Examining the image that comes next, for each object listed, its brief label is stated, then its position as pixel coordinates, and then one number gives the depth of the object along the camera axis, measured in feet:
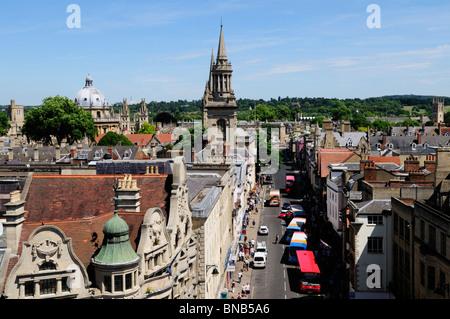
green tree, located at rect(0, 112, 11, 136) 601.62
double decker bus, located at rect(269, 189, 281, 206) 309.42
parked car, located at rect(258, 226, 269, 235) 237.86
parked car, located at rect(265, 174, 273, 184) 415.97
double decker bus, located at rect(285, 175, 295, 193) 358.64
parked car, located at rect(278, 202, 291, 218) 275.59
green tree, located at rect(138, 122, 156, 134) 649.32
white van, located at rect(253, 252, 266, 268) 189.67
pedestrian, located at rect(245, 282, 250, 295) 161.89
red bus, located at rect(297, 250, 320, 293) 161.07
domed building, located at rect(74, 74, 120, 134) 593.01
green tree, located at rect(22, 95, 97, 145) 397.60
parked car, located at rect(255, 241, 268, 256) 203.25
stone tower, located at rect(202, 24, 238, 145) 402.31
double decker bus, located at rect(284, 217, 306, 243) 224.18
